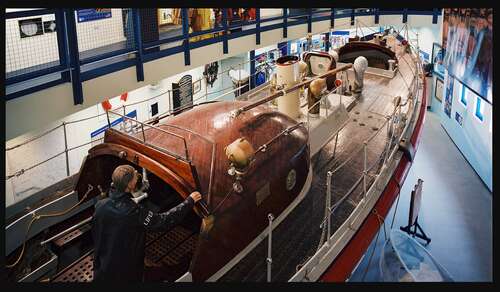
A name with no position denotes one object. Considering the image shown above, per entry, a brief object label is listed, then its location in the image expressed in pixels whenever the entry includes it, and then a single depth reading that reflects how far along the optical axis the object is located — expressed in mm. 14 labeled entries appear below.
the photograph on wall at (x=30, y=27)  5562
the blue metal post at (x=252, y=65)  10830
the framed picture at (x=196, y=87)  9617
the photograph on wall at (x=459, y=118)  4540
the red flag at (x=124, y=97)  7636
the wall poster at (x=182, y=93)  8812
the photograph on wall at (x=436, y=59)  10617
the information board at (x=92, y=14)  6492
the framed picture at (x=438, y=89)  10155
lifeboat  3223
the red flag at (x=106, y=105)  7227
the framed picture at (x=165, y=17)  9219
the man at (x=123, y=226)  2816
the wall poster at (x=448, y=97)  5629
